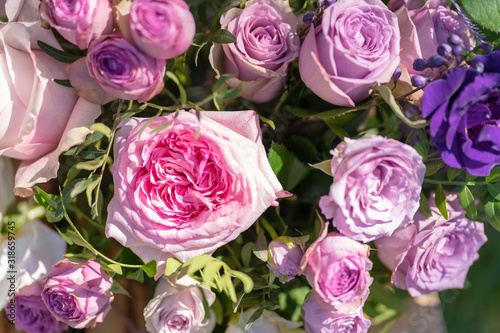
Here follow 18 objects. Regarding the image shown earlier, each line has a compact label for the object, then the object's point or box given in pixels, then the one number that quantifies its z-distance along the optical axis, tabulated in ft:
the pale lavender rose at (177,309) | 1.69
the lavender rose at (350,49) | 1.38
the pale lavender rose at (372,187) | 1.32
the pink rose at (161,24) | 1.20
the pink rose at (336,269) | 1.43
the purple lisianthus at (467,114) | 1.29
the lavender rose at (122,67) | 1.26
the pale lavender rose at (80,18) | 1.26
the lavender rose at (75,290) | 1.58
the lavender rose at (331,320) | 1.59
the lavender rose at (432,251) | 1.65
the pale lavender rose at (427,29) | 1.54
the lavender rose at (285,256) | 1.50
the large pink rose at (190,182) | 1.38
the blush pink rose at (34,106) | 1.45
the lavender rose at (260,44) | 1.47
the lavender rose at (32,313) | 1.79
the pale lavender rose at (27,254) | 1.78
